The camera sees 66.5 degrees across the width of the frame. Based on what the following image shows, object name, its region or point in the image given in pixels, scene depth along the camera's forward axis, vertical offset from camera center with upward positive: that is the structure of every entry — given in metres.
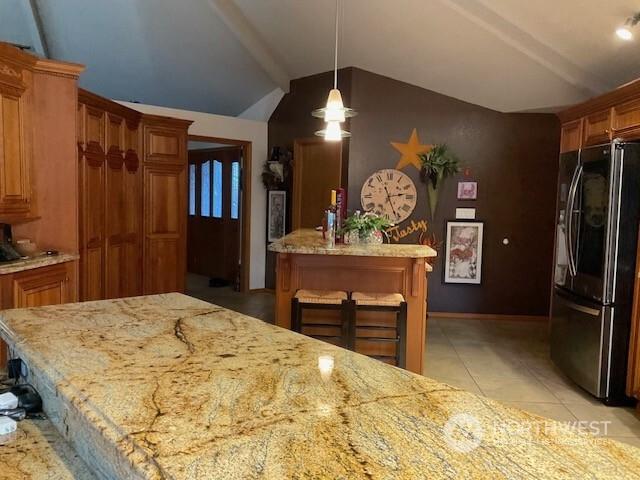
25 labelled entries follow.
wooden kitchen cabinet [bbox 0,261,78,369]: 2.89 -0.53
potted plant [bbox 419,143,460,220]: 5.34 +0.54
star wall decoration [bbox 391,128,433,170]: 5.49 +0.74
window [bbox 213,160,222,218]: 7.25 +0.32
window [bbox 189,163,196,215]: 7.86 +0.34
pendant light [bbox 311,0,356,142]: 3.29 +0.70
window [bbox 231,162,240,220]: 6.79 +0.31
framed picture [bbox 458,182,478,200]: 5.52 +0.31
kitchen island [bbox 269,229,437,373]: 3.39 -0.44
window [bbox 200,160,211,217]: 7.53 +0.32
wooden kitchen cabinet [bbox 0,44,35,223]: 3.04 +0.46
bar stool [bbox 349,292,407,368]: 3.15 -0.78
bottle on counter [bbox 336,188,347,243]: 3.66 +0.01
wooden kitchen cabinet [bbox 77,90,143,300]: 3.94 +0.08
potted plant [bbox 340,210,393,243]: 3.60 -0.10
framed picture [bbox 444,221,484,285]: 5.55 -0.40
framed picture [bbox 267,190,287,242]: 6.32 -0.03
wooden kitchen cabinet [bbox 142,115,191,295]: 4.96 +0.06
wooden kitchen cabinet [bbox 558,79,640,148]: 3.10 +0.72
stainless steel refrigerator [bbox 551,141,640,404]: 3.06 -0.29
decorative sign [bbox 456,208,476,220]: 5.55 +0.02
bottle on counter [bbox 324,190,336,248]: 3.63 -0.08
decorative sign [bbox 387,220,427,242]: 5.55 -0.16
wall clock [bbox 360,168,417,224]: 5.50 +0.26
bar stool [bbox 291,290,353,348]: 3.18 -0.61
